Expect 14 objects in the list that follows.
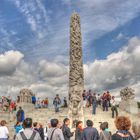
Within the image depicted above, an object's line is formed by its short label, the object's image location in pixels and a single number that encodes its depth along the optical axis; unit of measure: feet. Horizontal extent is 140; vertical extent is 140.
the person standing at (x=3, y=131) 13.00
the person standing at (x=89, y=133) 10.53
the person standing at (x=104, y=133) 10.54
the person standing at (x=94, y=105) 32.88
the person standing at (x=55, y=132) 9.72
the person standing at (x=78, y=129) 12.64
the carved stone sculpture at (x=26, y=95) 40.04
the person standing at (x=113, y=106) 31.82
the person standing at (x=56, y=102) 35.46
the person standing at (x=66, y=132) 11.93
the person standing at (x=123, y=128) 7.44
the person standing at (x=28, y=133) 7.91
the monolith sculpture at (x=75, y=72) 34.18
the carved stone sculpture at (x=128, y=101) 37.04
